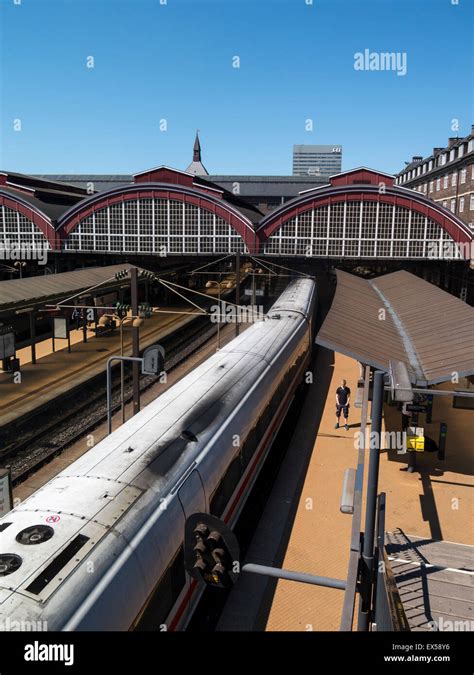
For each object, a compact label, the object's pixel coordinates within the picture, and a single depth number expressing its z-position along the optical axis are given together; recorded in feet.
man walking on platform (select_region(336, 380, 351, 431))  67.97
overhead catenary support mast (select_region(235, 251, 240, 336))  101.32
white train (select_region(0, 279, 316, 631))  20.79
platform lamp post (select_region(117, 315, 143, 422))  53.52
